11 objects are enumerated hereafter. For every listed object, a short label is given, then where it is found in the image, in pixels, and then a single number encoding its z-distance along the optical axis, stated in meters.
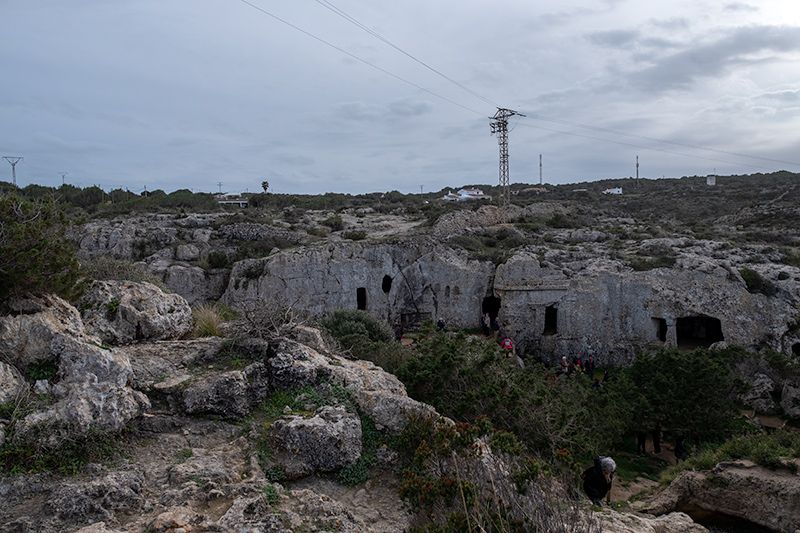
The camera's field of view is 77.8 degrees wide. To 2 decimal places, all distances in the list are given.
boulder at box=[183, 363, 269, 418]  5.78
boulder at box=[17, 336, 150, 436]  4.68
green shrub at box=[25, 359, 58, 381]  5.22
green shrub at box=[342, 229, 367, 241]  26.69
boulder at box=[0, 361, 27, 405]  4.77
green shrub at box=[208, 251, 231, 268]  23.97
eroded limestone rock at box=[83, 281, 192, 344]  6.78
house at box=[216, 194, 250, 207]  47.22
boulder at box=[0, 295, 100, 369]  5.29
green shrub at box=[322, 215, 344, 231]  31.85
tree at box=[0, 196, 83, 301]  5.68
